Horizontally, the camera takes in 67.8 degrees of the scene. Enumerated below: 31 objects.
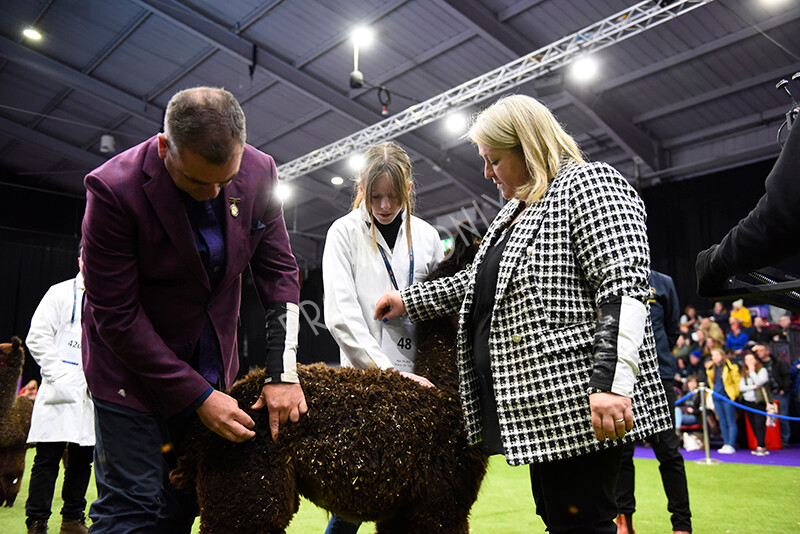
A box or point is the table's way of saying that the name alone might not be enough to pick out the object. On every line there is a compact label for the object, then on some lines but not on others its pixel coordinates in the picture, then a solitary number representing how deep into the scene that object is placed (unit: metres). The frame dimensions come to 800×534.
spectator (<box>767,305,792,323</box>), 11.12
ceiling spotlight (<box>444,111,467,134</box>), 11.43
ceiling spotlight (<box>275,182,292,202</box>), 15.57
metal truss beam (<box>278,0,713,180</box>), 8.48
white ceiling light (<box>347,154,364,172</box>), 13.03
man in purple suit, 1.62
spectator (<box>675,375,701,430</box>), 9.91
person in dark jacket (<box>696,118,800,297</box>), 1.23
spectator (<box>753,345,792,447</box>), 9.34
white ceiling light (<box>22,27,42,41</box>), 10.90
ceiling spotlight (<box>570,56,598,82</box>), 9.28
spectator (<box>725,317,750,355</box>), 10.20
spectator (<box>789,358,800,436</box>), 9.67
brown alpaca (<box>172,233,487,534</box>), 1.75
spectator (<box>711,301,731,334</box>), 11.55
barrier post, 6.93
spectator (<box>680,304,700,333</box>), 11.38
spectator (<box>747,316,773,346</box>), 10.02
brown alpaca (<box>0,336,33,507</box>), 4.89
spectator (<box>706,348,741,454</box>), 8.91
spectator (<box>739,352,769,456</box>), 9.05
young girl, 2.29
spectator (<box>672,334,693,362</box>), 11.16
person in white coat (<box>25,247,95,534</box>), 3.88
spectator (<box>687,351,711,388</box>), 10.55
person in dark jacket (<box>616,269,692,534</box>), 3.60
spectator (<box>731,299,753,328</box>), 10.84
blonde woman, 1.58
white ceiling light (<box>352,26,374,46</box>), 10.05
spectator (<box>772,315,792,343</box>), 10.33
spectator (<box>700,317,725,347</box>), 10.06
